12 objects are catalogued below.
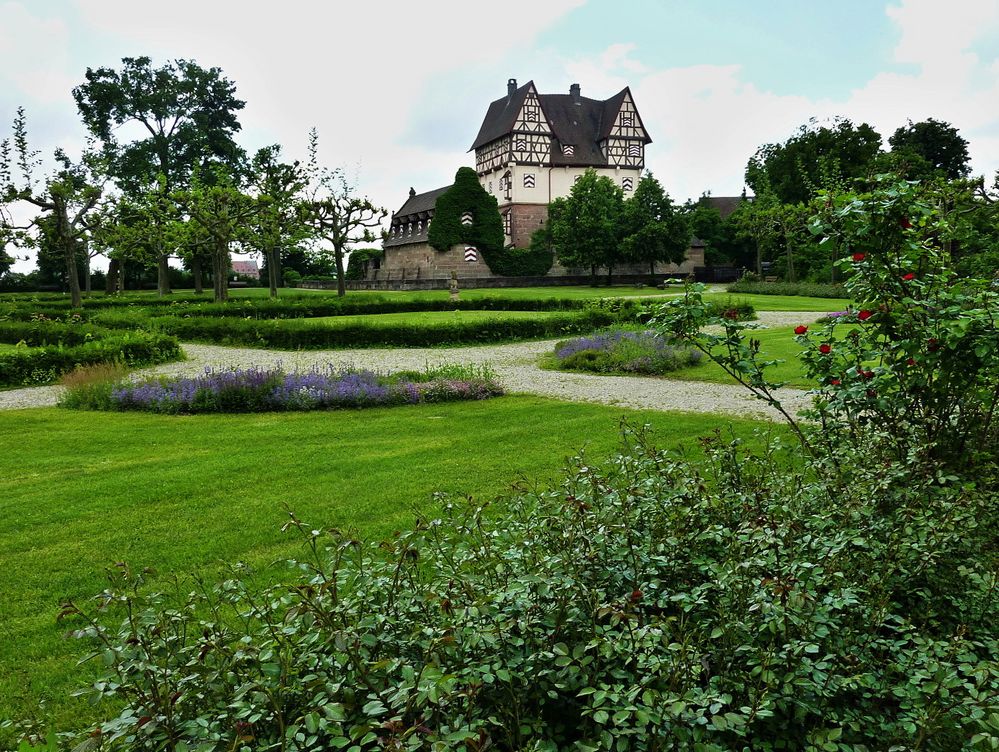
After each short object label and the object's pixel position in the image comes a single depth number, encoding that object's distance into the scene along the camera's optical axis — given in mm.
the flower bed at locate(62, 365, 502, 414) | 10086
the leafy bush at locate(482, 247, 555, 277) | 51938
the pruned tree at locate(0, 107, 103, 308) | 29995
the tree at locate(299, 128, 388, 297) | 34719
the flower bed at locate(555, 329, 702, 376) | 12891
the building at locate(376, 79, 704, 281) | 56469
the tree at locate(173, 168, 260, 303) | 30828
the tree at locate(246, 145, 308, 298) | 34062
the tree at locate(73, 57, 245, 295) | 43812
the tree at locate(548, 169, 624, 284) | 46438
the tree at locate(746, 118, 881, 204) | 49062
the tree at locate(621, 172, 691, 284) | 45875
